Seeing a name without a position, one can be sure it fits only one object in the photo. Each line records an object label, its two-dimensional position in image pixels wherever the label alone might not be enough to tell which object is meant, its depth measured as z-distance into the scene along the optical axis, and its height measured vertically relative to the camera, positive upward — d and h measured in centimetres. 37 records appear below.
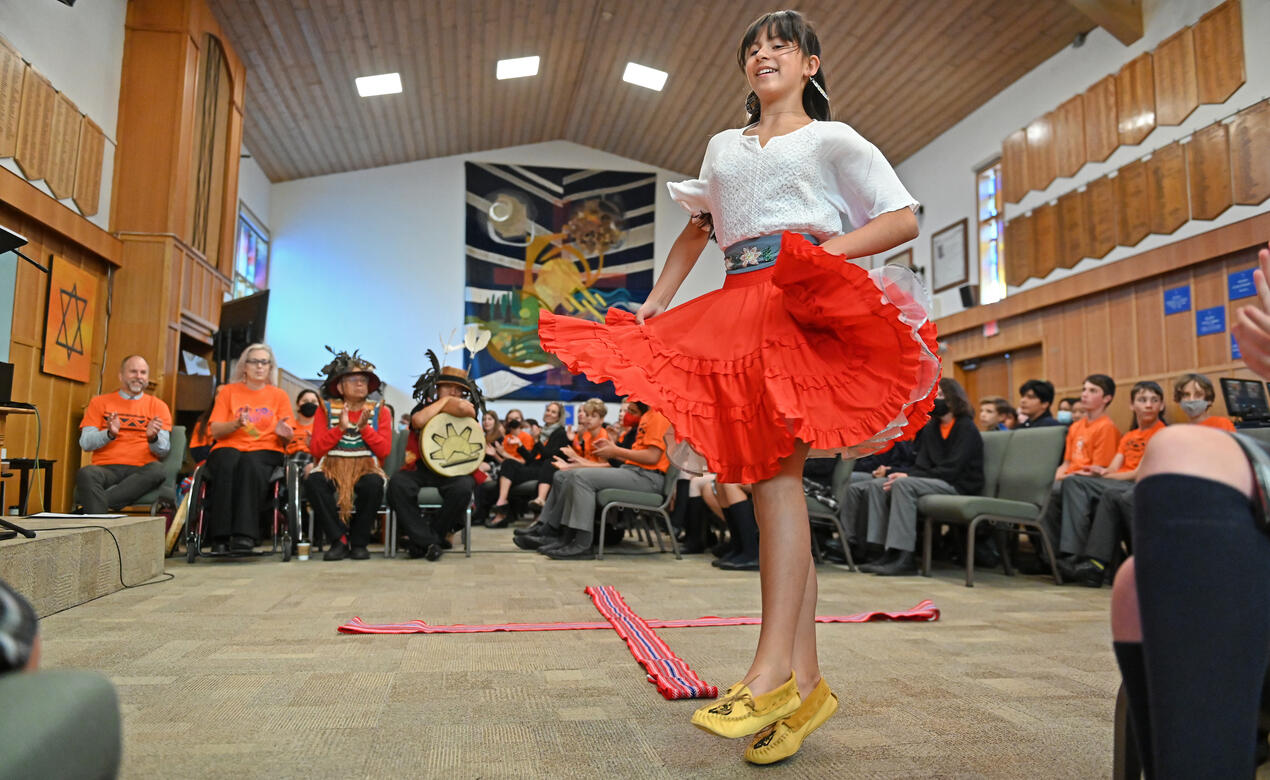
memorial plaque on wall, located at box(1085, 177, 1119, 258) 845 +247
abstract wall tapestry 1392 +333
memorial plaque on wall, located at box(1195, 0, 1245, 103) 701 +345
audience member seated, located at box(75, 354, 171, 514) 505 +5
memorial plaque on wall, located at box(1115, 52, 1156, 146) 798 +345
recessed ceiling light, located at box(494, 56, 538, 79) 1117 +510
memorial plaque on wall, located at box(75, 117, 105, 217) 657 +217
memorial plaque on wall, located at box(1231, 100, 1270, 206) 677 +252
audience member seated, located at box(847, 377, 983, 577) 462 -9
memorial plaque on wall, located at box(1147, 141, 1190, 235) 759 +250
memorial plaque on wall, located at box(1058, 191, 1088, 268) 886 +249
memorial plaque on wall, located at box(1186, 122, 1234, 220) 714 +251
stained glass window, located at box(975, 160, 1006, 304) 1030 +278
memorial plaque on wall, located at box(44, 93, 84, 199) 618 +219
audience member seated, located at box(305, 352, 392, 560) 506 -7
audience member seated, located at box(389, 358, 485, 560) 511 -18
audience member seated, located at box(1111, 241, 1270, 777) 65 -10
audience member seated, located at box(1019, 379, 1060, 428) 581 +43
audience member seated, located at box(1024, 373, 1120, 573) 511 +19
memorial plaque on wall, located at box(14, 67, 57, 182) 580 +221
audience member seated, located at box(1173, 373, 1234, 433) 482 +41
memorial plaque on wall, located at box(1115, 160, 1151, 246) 804 +249
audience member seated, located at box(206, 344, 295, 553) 469 +3
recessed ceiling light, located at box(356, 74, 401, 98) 1052 +457
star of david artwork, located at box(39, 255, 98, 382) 616 +94
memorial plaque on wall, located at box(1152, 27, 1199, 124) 748 +344
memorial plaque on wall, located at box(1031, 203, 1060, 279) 925 +243
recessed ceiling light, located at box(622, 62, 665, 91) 1133 +509
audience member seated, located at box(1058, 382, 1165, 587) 421 -23
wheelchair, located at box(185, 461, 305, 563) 468 -34
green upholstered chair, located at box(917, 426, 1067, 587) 421 -12
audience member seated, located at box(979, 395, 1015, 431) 644 +41
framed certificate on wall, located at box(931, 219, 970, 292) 1084 +266
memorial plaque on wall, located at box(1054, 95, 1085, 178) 886 +344
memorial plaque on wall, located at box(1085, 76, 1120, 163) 843 +343
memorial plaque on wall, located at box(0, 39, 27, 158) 553 +228
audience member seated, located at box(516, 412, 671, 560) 530 -14
